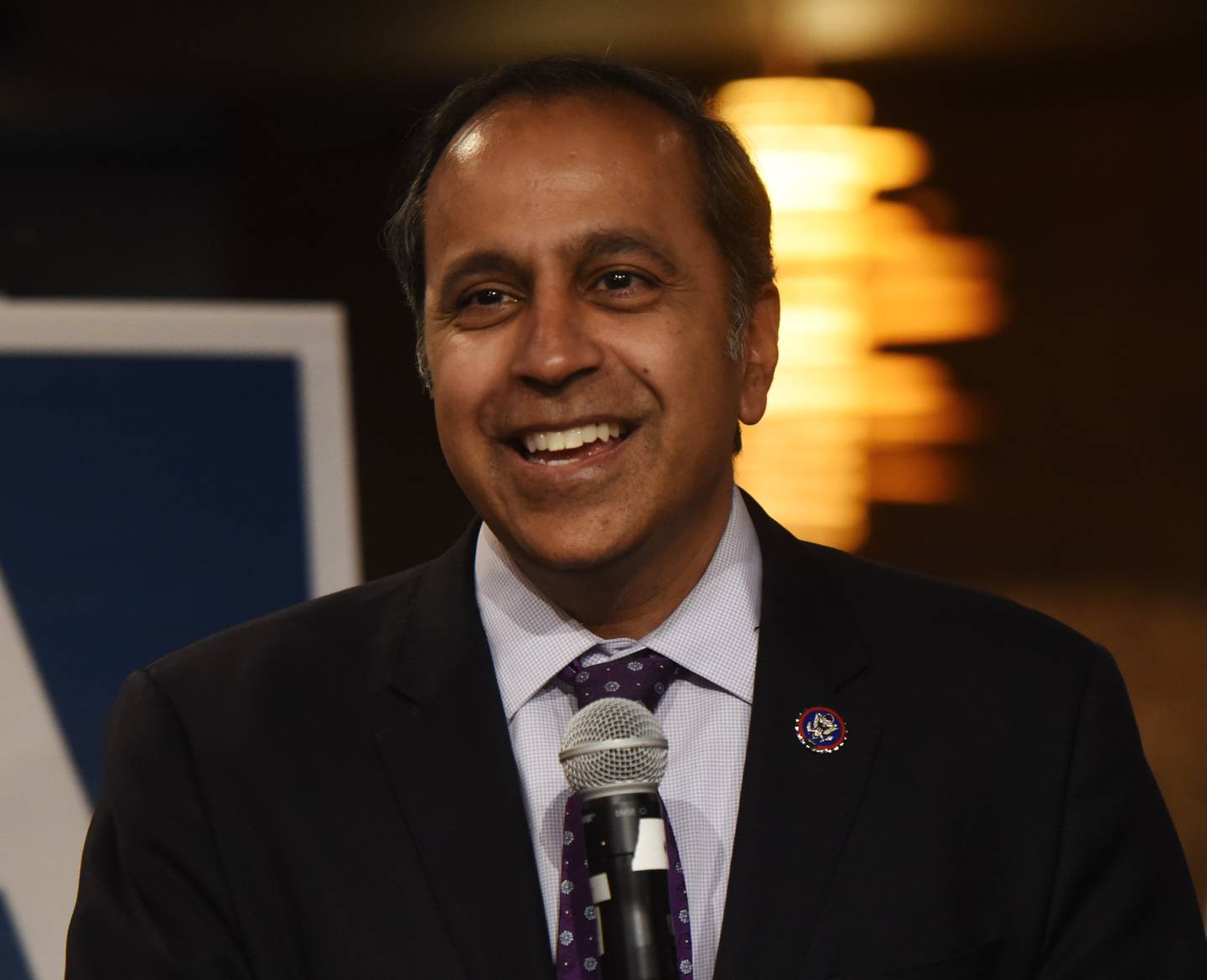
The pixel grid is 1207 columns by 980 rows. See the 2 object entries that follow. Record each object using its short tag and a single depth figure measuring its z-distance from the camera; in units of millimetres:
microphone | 2719
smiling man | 2889
